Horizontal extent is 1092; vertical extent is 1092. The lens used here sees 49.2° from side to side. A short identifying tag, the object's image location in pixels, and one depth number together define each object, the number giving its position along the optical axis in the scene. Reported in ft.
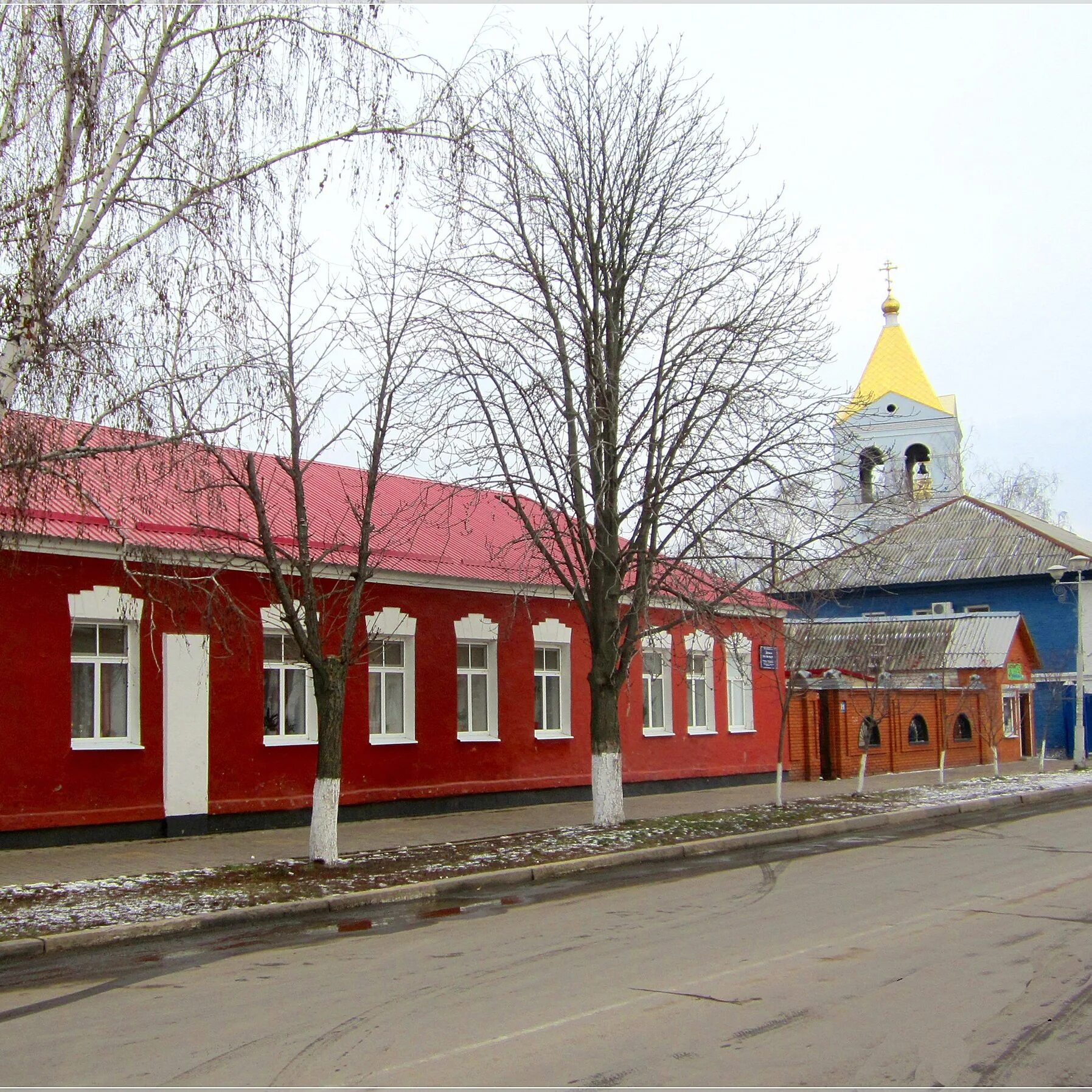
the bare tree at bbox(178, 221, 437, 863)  42.80
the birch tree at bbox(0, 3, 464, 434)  30.60
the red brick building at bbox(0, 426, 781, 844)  49.60
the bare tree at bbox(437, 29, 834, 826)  56.39
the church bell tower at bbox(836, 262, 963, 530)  172.76
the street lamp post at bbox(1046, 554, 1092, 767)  108.37
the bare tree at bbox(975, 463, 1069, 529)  220.02
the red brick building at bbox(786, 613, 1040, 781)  96.07
